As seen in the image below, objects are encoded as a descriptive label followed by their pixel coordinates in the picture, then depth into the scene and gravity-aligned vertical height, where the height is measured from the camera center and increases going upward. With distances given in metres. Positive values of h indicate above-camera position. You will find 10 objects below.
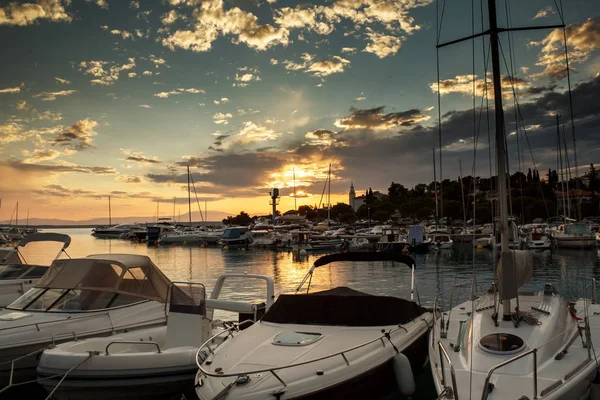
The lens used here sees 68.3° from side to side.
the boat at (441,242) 58.69 -3.58
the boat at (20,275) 14.88 -1.66
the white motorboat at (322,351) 6.04 -2.10
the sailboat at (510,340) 6.29 -2.26
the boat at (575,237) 52.78 -3.12
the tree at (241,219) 188.14 +1.06
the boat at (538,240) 53.00 -3.40
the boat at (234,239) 74.16 -2.89
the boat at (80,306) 8.90 -1.85
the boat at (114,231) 123.01 -1.58
